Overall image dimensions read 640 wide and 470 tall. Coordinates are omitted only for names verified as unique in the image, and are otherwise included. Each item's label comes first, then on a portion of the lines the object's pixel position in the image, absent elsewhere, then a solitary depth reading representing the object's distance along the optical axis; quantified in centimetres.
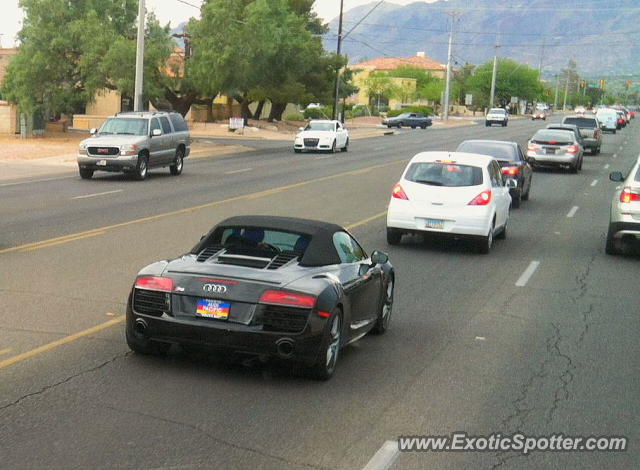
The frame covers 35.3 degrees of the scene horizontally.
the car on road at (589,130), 4956
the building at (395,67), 14912
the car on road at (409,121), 9044
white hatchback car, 1664
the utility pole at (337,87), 6662
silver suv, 2919
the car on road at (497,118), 9794
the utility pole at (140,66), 3895
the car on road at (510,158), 2436
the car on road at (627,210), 1620
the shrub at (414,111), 10425
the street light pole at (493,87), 12927
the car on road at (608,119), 8356
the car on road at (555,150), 3650
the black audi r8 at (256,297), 798
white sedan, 4688
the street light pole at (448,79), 9611
